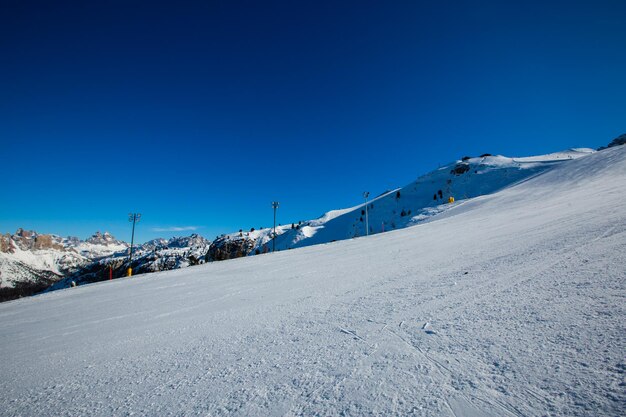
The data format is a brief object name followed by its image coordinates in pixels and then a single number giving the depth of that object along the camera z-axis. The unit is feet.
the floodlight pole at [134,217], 157.89
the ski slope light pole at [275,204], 171.73
